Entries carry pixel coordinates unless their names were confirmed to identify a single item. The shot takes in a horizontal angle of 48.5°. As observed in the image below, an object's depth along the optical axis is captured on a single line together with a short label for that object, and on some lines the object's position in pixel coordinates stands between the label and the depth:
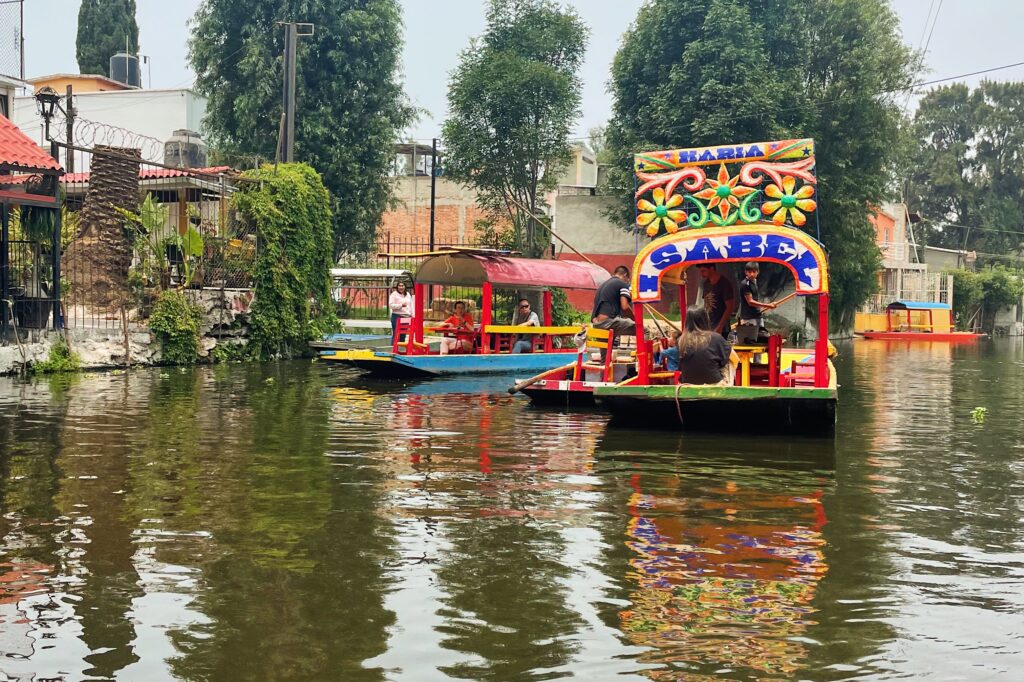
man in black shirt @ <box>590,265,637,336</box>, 16.86
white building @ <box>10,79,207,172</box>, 43.84
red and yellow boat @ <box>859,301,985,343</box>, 49.75
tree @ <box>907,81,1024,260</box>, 80.44
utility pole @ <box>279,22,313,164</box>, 27.09
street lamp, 26.84
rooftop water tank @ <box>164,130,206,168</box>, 40.02
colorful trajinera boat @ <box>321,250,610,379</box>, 20.67
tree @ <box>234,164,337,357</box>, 25.16
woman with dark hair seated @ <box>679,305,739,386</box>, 12.91
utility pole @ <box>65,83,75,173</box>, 27.71
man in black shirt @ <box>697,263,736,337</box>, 14.12
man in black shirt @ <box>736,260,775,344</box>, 13.91
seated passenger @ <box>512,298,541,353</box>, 22.25
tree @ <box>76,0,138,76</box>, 53.41
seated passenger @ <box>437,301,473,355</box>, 21.73
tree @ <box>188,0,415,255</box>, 39.12
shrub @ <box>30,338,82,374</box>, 19.58
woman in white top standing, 27.39
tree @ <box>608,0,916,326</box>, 38.66
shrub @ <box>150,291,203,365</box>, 22.31
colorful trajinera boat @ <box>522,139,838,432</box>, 12.56
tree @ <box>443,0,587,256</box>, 44.19
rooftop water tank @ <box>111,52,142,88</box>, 49.50
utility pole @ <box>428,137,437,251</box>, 43.62
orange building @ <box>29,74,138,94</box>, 46.19
